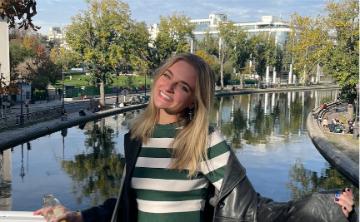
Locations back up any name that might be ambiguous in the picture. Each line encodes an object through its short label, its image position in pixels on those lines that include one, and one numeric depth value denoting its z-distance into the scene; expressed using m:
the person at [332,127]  23.58
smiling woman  1.90
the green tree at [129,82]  52.75
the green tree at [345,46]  24.25
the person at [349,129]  22.54
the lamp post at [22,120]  23.91
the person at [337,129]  22.81
